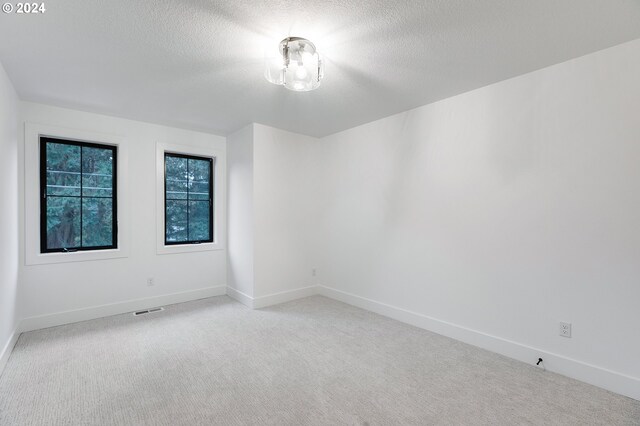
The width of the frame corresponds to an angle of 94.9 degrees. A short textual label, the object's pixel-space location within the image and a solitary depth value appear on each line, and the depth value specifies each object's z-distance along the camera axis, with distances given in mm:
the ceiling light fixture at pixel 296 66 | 1946
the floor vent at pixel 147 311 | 3635
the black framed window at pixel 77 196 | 3293
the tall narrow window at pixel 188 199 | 4137
